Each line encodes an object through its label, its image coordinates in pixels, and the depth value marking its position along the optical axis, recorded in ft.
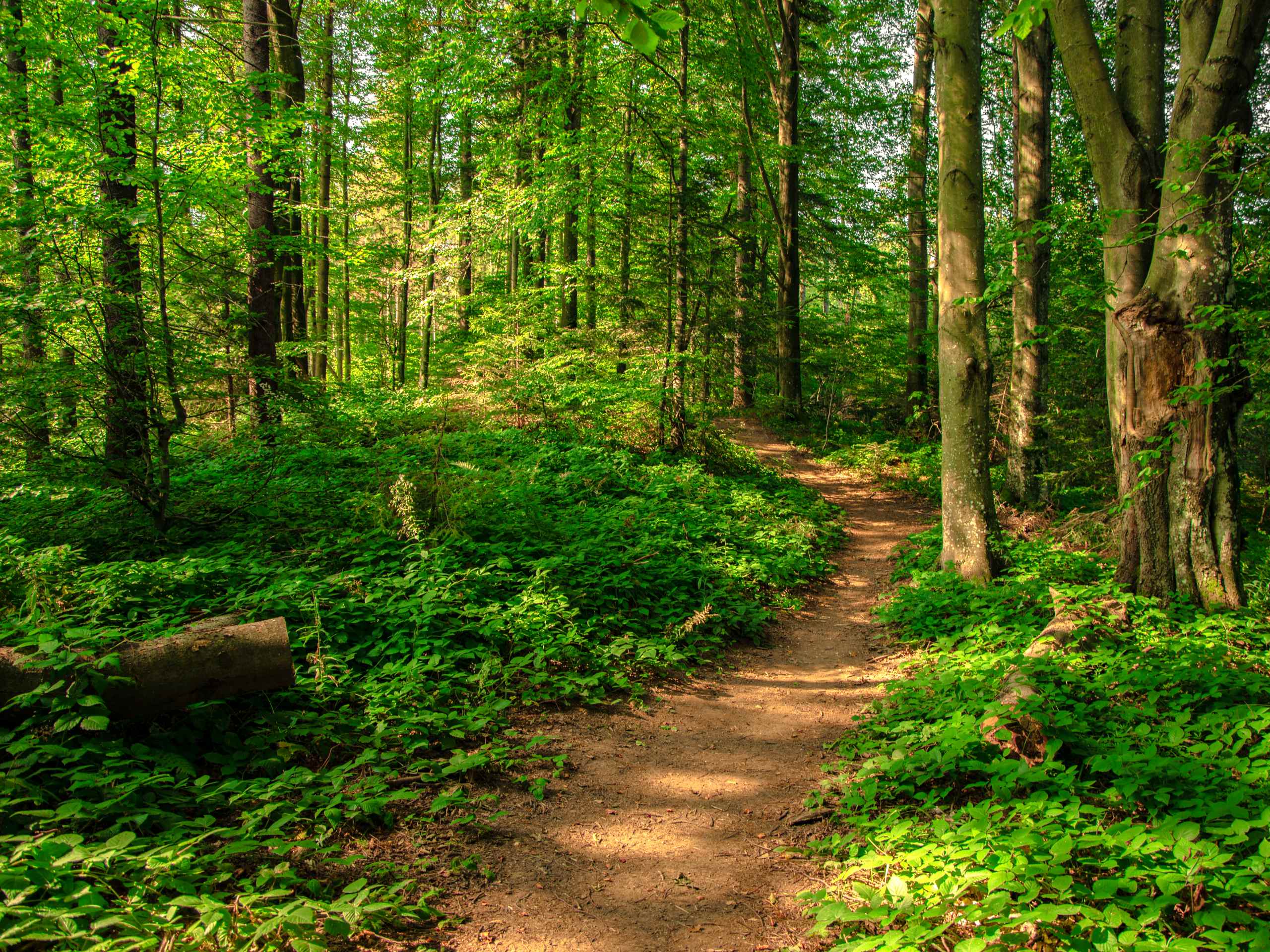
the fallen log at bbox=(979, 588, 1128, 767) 11.41
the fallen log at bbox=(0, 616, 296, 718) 10.84
